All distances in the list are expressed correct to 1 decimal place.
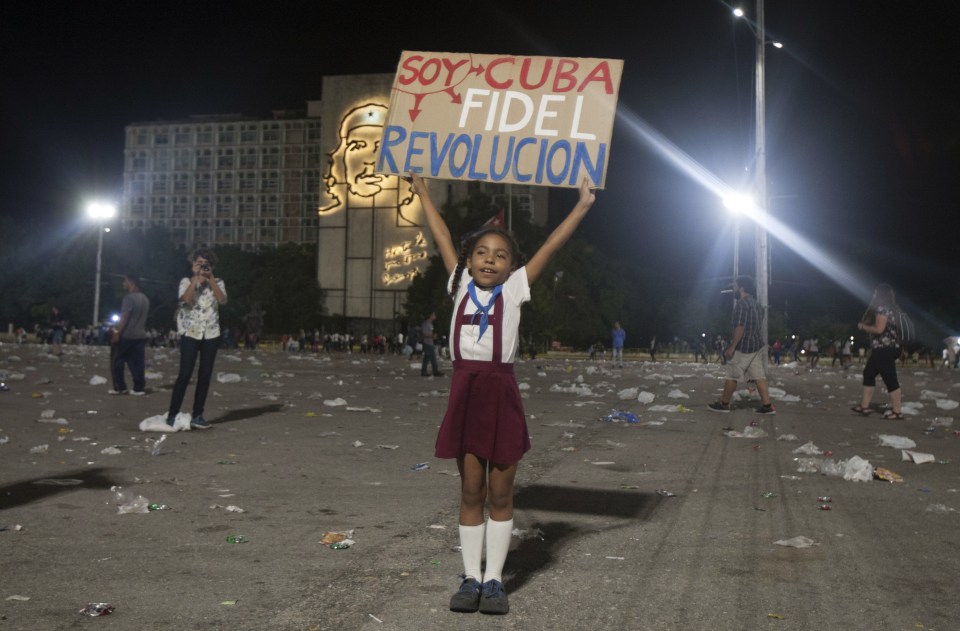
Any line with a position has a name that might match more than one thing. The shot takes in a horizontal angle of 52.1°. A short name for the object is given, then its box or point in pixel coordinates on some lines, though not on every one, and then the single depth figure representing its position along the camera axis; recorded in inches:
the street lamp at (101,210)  2194.9
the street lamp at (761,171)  883.4
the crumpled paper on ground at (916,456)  313.9
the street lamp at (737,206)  1202.0
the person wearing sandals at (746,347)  496.4
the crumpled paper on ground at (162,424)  364.8
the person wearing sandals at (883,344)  478.6
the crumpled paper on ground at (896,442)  351.9
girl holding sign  145.9
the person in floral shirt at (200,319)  370.0
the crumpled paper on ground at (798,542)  187.5
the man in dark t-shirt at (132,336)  535.8
